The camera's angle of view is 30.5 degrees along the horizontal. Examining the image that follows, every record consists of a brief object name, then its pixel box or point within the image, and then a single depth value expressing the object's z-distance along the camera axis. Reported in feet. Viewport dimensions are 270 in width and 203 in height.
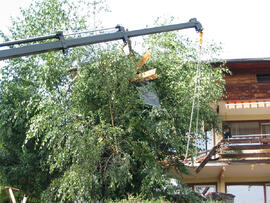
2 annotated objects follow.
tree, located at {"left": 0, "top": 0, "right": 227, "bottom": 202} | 45.37
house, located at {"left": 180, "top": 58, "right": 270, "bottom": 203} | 57.88
